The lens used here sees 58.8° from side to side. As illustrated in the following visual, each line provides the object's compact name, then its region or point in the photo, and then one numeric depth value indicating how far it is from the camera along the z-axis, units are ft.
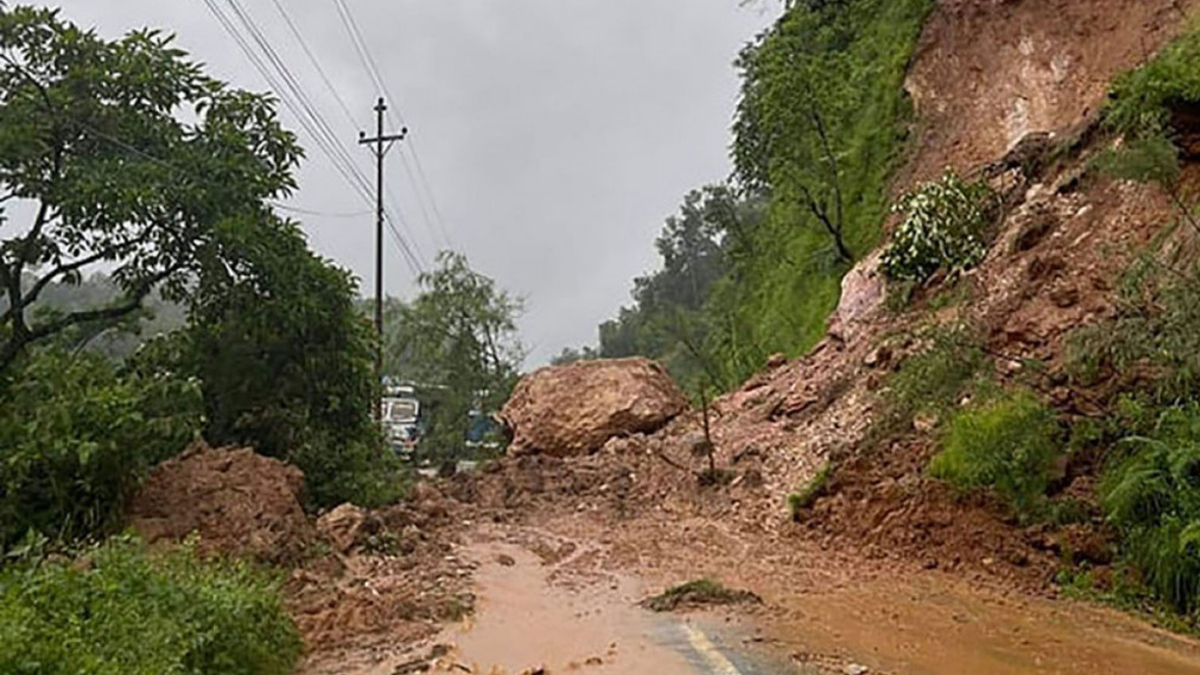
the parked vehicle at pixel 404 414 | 100.94
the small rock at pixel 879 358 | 49.91
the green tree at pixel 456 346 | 102.42
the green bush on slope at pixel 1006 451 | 33.73
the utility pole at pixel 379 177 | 86.23
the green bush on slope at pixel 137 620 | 17.71
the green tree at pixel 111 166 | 42.60
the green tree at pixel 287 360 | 48.16
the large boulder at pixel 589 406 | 66.18
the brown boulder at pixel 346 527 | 38.70
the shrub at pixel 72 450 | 33.00
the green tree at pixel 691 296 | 97.96
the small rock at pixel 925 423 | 40.07
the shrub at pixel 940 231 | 53.31
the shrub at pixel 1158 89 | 41.93
